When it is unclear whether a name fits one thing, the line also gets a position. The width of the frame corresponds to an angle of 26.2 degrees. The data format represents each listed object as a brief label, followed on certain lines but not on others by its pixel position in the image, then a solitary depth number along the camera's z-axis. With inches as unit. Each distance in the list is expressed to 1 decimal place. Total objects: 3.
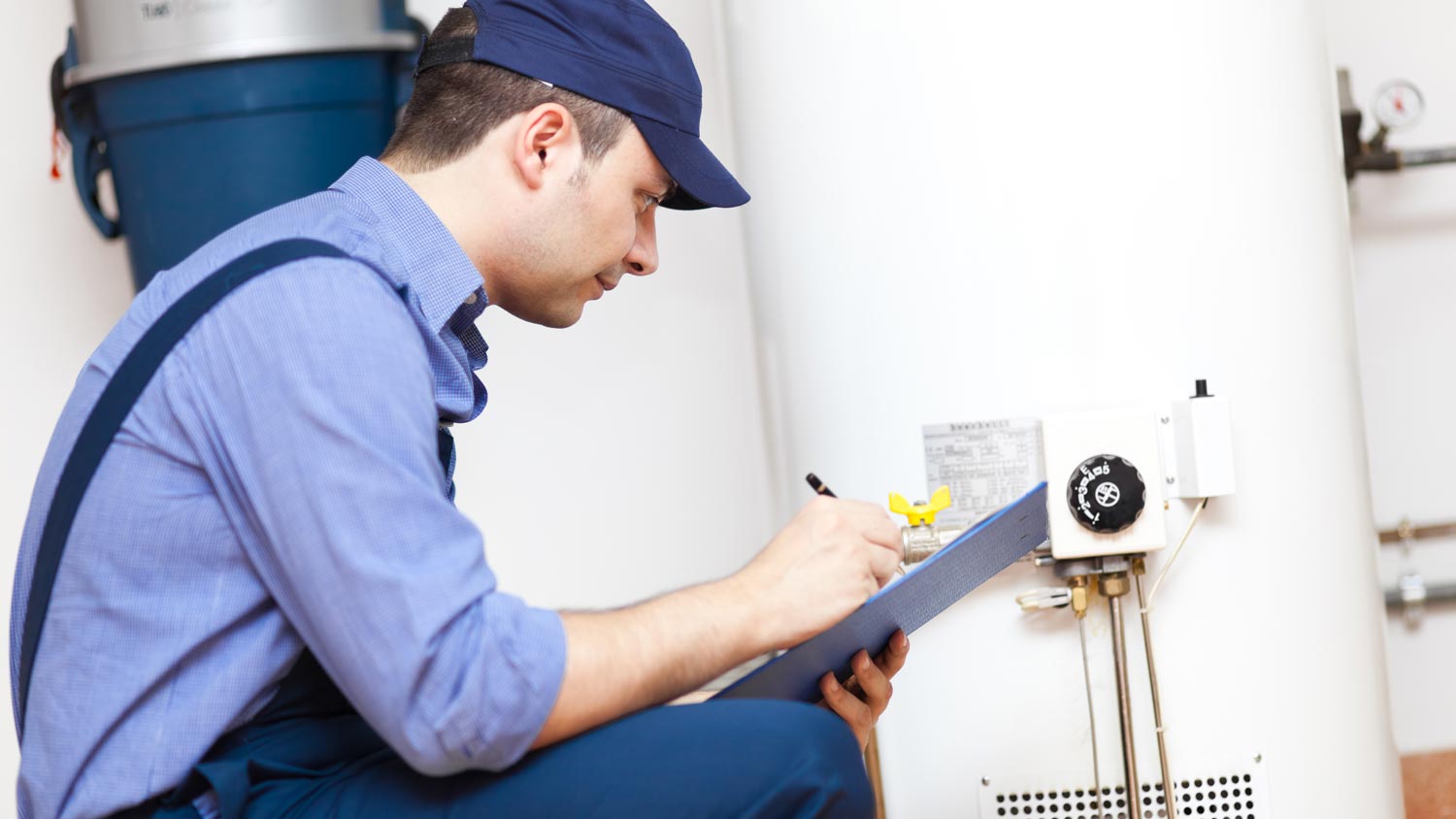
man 73.7
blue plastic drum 102.6
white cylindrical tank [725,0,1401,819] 89.9
